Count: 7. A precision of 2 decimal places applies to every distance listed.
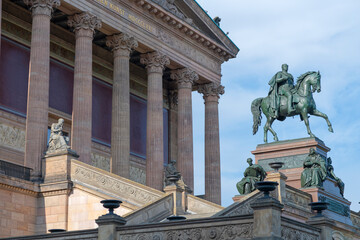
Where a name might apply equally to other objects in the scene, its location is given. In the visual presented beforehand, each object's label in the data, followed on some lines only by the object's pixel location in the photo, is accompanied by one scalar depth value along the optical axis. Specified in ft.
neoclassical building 116.26
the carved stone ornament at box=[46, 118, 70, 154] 103.91
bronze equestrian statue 116.57
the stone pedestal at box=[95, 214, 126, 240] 59.16
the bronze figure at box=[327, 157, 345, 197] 108.58
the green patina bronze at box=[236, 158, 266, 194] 101.24
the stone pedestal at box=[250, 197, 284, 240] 52.80
